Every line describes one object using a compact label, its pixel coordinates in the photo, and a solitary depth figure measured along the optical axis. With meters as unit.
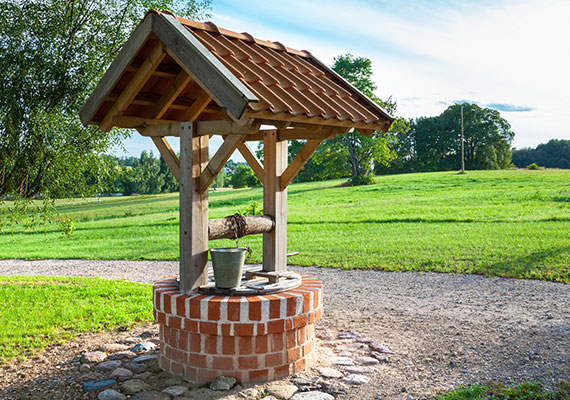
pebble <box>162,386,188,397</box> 4.55
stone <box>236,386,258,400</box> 4.46
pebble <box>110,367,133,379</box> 5.00
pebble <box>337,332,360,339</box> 6.28
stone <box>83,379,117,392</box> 4.71
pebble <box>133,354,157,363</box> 5.49
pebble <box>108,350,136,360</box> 5.57
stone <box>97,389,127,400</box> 4.47
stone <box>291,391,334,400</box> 4.45
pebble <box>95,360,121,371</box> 5.25
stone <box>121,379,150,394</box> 4.65
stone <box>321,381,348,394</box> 4.61
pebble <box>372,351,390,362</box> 5.47
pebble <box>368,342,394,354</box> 5.74
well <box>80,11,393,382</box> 4.61
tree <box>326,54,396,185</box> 37.25
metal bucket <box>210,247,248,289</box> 4.92
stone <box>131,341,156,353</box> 5.81
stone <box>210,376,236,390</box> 4.61
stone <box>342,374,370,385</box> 4.81
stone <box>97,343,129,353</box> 5.84
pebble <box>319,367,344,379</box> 4.97
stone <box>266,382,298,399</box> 4.53
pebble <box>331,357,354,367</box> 5.31
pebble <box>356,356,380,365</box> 5.34
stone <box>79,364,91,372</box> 5.21
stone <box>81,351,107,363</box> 5.50
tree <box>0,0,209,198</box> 8.58
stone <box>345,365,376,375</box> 5.07
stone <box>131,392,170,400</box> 4.45
